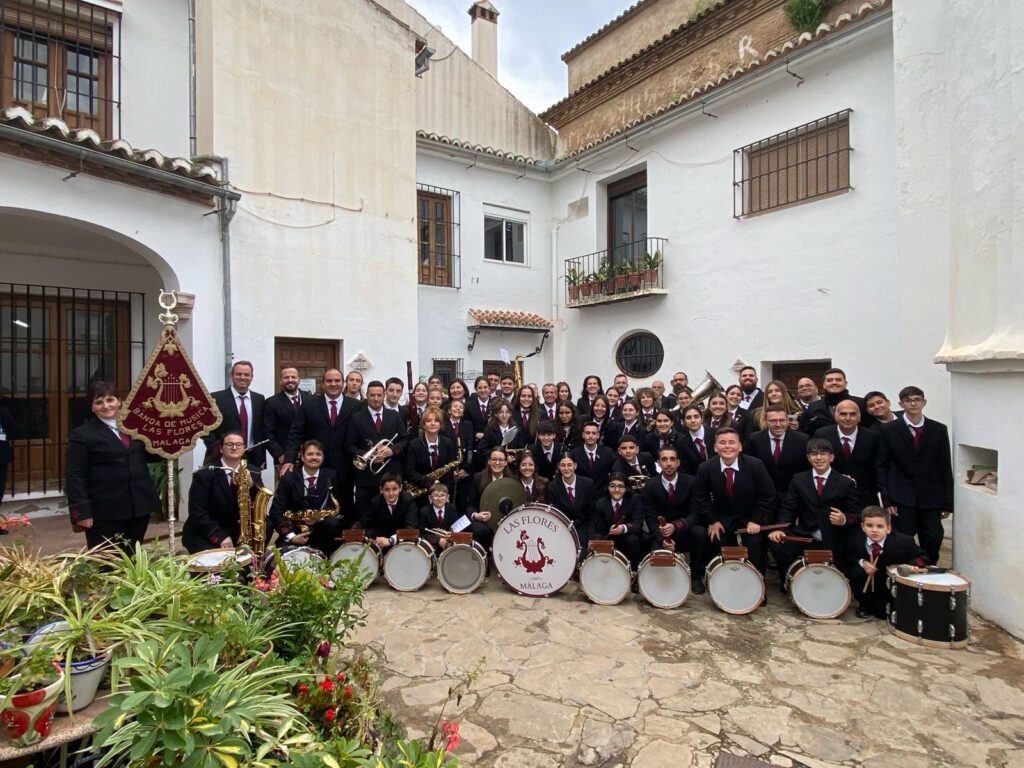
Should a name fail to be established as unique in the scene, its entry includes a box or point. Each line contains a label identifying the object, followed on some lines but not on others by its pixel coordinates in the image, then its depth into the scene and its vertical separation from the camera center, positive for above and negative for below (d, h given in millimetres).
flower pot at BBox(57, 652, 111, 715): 2395 -1144
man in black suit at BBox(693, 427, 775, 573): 5648 -1019
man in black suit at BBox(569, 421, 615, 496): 6590 -790
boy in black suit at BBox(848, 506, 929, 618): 4965 -1376
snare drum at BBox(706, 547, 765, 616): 5078 -1623
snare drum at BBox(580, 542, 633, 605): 5340 -1642
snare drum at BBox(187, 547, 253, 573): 3934 -1141
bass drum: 5441 -1452
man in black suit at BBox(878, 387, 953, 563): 5516 -809
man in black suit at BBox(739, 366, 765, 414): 7402 -62
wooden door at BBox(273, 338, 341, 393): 8844 +424
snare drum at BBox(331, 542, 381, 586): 5566 -1508
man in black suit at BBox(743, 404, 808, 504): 5957 -628
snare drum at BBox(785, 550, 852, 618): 4988 -1636
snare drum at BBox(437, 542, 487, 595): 5621 -1636
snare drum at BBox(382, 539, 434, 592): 5656 -1629
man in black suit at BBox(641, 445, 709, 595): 5727 -1235
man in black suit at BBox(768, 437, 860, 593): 5355 -1089
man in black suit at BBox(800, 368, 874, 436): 6578 -247
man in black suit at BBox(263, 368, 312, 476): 6738 -257
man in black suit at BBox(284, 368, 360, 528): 6801 -459
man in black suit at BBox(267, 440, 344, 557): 5945 -1058
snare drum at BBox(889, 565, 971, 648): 4438 -1617
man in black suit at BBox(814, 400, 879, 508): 5727 -617
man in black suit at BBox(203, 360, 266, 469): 6500 -260
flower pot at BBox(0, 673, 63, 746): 2180 -1158
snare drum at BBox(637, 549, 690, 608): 5234 -1624
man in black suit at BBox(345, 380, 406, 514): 6570 -568
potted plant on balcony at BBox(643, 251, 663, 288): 11492 +2156
